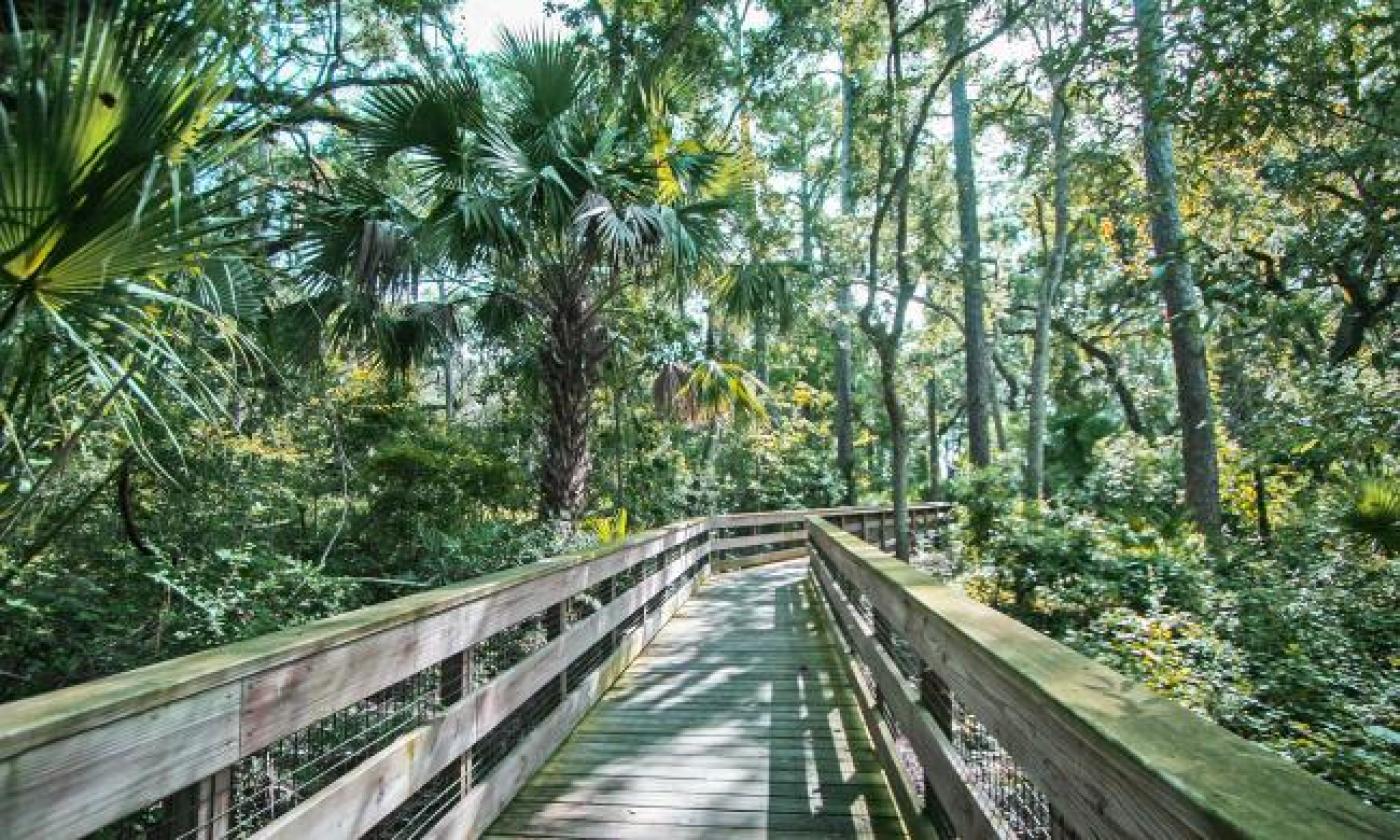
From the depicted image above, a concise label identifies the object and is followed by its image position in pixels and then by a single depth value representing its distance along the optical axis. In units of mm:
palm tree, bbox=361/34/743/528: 6105
